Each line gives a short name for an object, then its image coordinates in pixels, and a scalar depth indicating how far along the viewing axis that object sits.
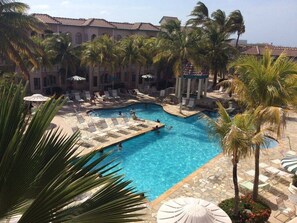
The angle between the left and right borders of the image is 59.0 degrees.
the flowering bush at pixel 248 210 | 9.47
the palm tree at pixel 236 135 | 8.15
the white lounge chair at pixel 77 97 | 28.25
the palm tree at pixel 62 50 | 28.53
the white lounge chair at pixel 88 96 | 29.14
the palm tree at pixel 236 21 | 35.81
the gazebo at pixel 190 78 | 28.83
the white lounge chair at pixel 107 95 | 30.40
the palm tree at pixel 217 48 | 32.59
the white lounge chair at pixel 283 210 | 10.41
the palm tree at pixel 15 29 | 16.50
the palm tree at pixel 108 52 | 29.45
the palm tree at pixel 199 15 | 36.78
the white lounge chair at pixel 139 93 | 33.53
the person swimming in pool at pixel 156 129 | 21.23
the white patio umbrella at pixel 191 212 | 7.56
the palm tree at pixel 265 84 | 9.11
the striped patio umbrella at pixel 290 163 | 11.45
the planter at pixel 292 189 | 11.27
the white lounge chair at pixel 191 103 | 28.45
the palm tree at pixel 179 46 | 25.73
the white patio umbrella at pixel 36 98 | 20.45
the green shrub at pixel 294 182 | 11.77
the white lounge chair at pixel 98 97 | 29.94
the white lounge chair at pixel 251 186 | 12.02
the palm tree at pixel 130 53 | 31.59
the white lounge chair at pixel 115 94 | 30.95
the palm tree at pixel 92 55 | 28.89
